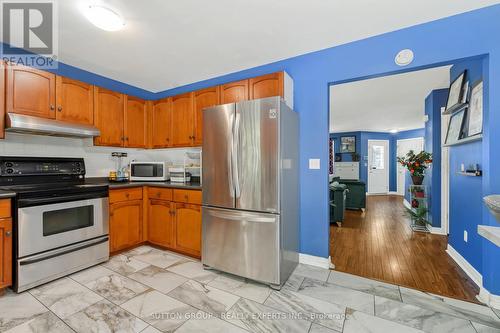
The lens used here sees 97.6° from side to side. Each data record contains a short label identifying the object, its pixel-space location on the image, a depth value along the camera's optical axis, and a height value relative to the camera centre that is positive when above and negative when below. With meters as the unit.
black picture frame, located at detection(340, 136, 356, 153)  8.77 +0.89
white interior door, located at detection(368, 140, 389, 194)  8.76 -0.01
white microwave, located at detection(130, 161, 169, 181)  3.26 -0.07
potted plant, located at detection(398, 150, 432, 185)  4.05 +0.01
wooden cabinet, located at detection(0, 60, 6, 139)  2.18 +0.71
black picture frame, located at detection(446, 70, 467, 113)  2.56 +0.91
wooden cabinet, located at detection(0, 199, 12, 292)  1.91 -0.69
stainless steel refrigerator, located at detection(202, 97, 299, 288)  2.06 -0.24
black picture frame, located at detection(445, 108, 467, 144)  2.59 +0.50
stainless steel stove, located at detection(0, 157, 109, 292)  2.00 -0.54
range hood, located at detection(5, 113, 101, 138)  2.19 +0.44
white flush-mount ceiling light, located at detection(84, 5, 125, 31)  1.78 +1.26
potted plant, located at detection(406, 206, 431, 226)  4.00 -0.92
